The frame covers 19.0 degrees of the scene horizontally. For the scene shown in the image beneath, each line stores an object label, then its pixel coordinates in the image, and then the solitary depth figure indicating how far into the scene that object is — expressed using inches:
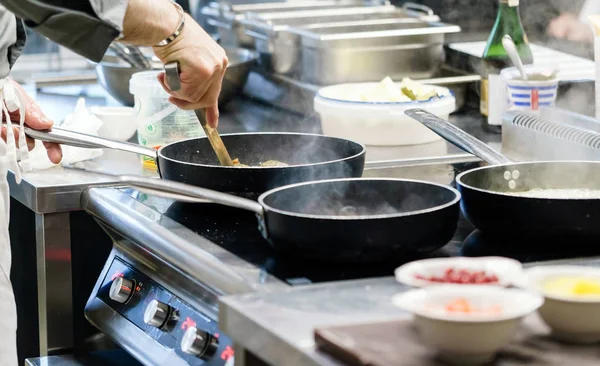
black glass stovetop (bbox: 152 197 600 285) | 88.5
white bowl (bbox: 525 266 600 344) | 77.9
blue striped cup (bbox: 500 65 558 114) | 116.7
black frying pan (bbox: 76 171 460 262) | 87.2
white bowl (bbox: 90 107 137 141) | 122.9
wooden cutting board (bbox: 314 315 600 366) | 77.1
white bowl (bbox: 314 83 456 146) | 117.2
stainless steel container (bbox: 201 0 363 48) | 146.9
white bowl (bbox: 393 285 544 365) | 76.3
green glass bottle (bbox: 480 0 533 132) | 127.8
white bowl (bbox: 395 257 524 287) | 81.0
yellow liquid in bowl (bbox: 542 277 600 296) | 79.1
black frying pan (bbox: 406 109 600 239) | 88.6
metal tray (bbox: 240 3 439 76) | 135.0
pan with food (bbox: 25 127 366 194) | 98.3
